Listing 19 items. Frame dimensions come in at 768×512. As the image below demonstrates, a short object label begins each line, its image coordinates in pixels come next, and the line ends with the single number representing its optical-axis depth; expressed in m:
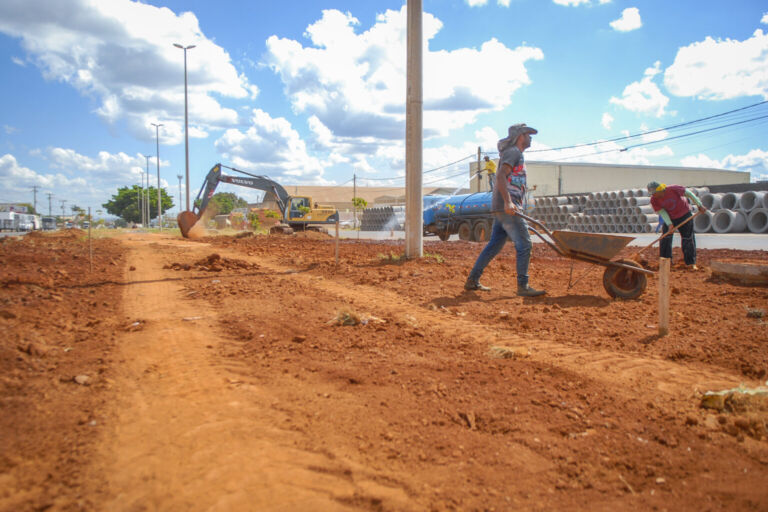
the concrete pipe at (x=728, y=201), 23.65
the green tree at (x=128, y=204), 81.69
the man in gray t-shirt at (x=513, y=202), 6.30
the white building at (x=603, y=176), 59.34
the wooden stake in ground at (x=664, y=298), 4.35
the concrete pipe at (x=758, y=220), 21.20
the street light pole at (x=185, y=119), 32.12
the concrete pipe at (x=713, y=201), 23.95
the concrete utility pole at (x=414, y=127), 10.08
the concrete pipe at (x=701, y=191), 25.52
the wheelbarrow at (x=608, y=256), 5.93
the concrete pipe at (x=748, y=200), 21.92
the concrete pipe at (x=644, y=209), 24.70
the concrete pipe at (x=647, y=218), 24.61
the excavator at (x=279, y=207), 22.91
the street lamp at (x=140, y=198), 80.12
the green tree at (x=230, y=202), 90.50
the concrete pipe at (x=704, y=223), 23.20
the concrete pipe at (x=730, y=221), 22.02
